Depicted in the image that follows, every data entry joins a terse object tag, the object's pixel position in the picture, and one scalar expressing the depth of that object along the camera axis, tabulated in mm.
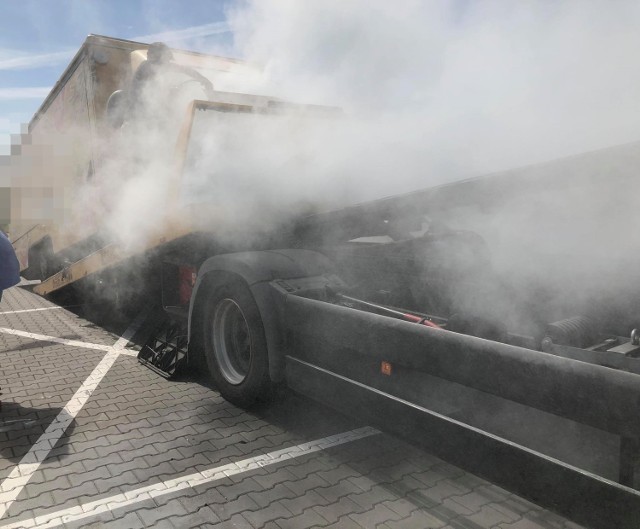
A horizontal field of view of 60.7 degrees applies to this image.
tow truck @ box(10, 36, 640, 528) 2152
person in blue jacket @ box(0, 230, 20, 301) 3971
